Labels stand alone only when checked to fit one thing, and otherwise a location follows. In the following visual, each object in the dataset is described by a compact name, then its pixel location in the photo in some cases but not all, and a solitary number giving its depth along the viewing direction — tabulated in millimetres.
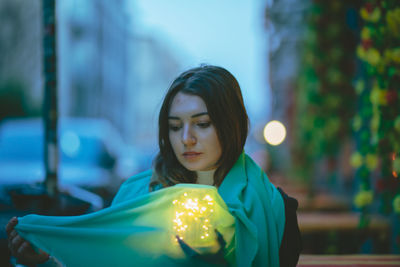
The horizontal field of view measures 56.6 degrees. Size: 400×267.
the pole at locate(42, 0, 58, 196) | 2684
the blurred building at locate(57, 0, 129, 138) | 25891
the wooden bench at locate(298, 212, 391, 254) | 3523
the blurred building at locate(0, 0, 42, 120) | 17719
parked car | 4953
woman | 1587
